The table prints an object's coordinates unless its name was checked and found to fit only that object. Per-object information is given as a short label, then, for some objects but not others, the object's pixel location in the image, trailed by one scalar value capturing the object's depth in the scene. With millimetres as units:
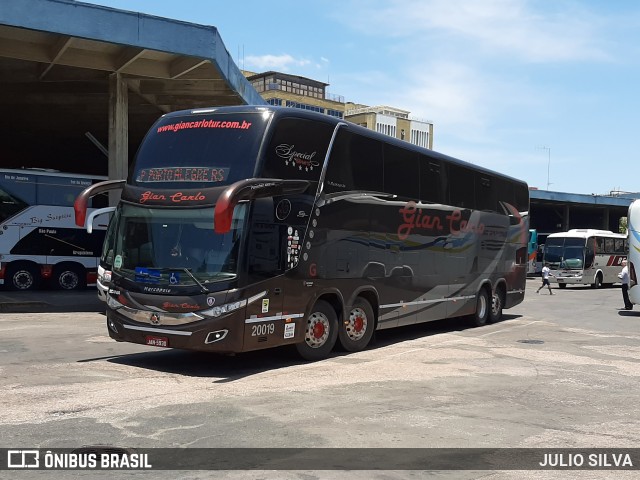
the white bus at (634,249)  21562
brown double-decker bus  10062
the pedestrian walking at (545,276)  35094
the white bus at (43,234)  26312
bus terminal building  19234
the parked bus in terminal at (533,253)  50781
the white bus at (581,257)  41781
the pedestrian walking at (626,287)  24850
